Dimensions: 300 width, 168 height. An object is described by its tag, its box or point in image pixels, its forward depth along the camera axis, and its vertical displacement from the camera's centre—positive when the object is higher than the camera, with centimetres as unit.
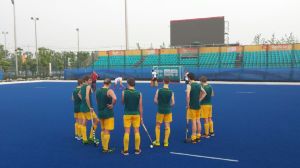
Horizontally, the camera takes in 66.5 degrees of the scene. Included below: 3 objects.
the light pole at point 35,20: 4472 +1024
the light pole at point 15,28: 3842 +735
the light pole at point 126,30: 3353 +616
